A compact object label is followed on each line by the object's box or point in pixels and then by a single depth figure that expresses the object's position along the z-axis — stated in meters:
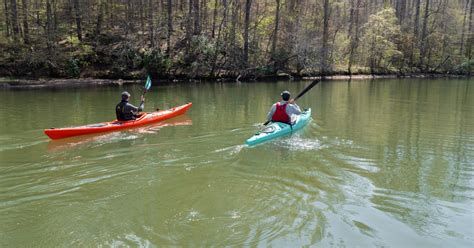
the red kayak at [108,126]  9.96
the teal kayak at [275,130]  9.33
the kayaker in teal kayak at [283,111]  10.45
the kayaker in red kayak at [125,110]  11.23
